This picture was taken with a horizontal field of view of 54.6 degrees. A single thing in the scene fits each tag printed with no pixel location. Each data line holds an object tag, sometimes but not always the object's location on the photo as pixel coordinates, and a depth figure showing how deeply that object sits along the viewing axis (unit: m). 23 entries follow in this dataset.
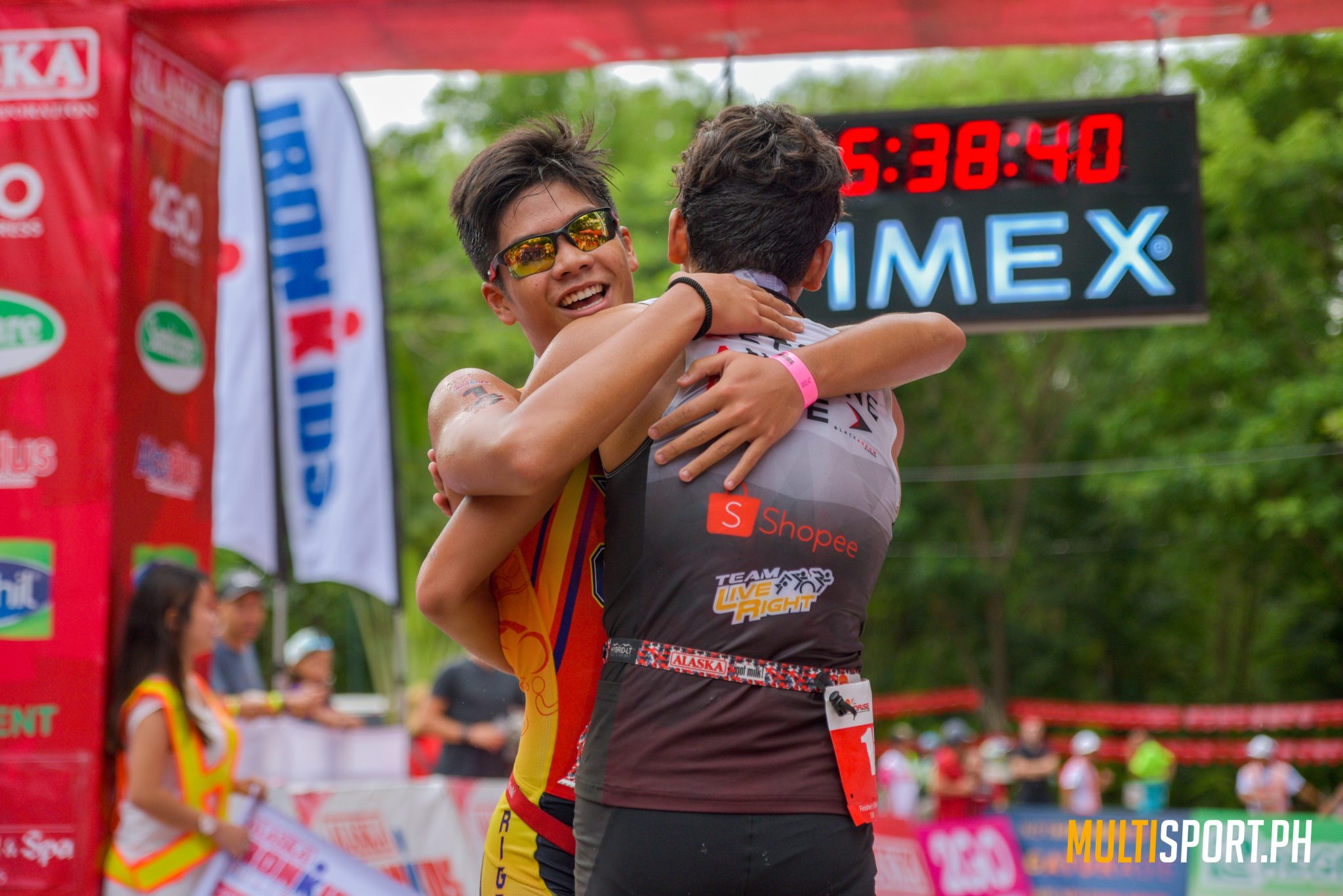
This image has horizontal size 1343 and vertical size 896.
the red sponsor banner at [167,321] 4.97
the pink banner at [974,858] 8.05
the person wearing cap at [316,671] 8.02
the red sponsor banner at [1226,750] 19.72
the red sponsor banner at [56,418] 4.71
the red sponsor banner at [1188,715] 20.30
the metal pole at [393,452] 8.70
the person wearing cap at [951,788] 12.52
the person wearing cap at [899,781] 17.28
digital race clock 5.02
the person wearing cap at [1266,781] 13.78
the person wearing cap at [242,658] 7.29
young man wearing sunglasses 1.78
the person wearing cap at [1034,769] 14.29
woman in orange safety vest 4.51
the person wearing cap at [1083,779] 14.52
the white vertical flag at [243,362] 8.45
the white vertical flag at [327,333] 8.62
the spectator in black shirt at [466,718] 7.79
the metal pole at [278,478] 8.65
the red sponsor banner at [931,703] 25.12
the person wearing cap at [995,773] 16.39
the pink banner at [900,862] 7.91
